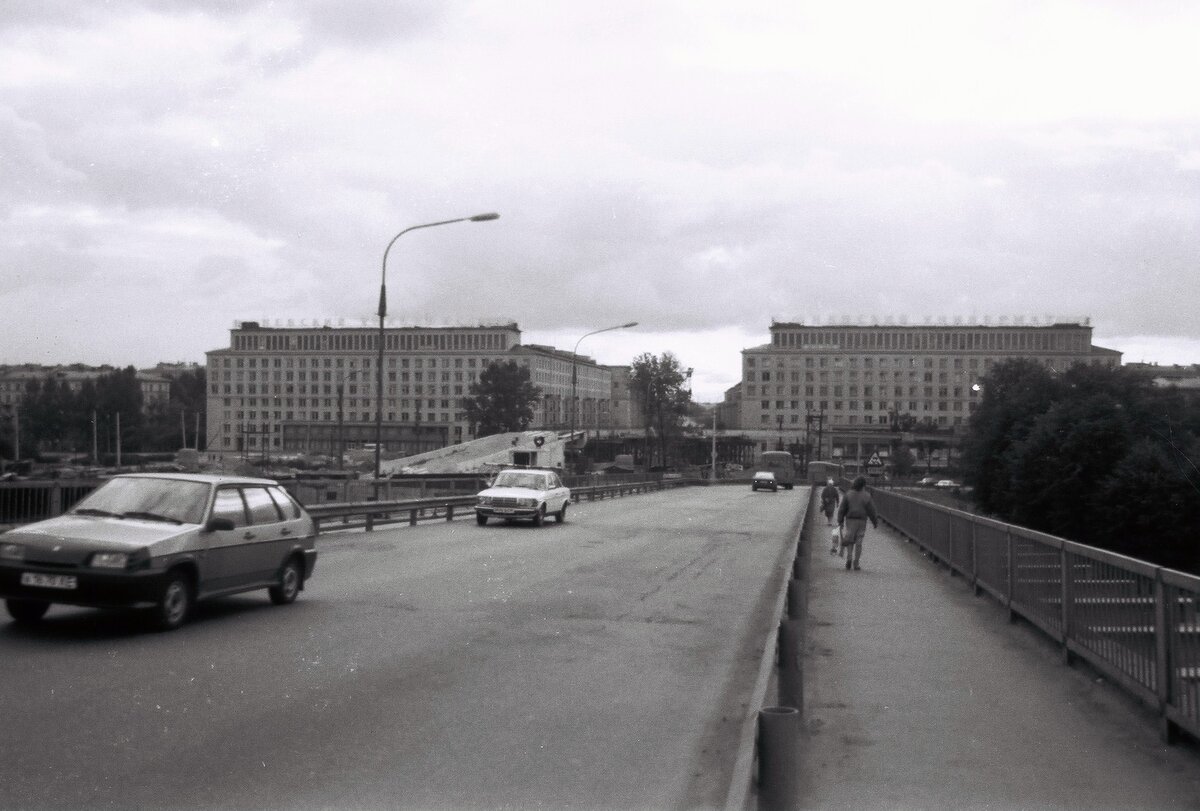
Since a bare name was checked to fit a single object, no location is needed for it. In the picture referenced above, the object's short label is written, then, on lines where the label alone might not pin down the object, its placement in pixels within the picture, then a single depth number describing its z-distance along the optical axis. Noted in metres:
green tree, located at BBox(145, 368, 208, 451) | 124.52
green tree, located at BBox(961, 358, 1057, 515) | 33.91
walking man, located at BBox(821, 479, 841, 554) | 32.75
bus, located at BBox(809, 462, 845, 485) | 95.83
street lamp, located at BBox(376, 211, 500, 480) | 31.95
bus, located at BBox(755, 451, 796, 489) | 93.12
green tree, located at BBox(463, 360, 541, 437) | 145.88
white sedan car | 30.70
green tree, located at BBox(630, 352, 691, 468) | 141.39
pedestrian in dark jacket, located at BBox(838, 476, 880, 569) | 20.69
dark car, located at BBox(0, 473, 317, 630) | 10.20
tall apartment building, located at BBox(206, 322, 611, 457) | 169.25
